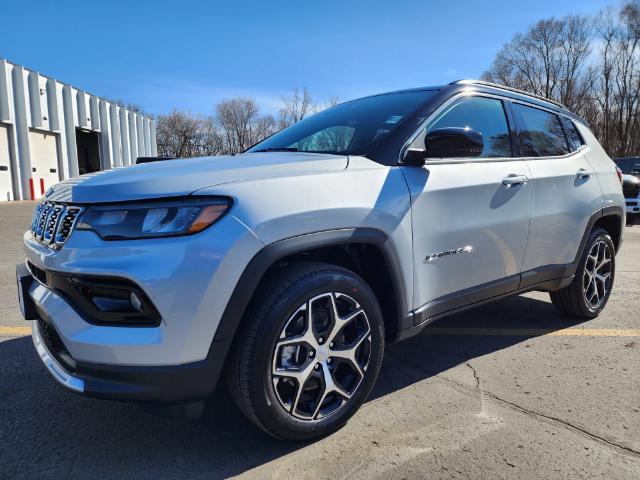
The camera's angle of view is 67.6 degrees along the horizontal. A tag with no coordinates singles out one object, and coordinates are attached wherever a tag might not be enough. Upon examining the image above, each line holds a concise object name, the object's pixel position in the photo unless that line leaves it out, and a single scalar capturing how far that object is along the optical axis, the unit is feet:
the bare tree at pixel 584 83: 139.23
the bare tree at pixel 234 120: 191.93
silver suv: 5.97
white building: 69.21
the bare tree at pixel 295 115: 155.90
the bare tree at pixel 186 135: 192.65
